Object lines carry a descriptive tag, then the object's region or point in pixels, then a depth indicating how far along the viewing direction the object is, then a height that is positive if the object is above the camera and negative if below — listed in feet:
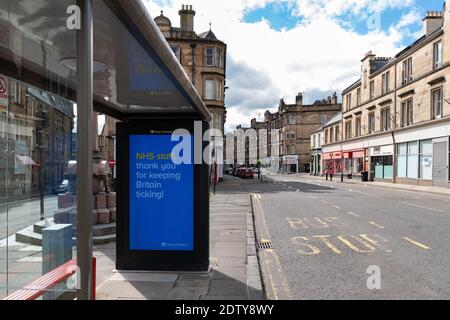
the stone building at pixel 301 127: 246.06 +20.48
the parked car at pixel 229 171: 238.07 -8.02
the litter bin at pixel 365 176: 133.18 -5.99
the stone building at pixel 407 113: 92.53 +13.98
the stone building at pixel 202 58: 122.62 +32.42
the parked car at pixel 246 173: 164.25 -6.30
